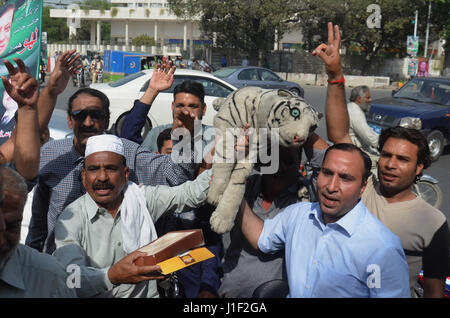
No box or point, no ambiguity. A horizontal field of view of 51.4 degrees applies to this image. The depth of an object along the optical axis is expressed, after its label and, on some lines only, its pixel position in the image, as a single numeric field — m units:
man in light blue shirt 1.99
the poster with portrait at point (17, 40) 3.39
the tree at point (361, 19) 31.34
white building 69.62
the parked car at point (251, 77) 16.62
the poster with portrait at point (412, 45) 21.64
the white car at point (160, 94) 10.32
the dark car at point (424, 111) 9.54
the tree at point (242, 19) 31.09
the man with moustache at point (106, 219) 2.34
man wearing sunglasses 2.86
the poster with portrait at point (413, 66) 22.50
